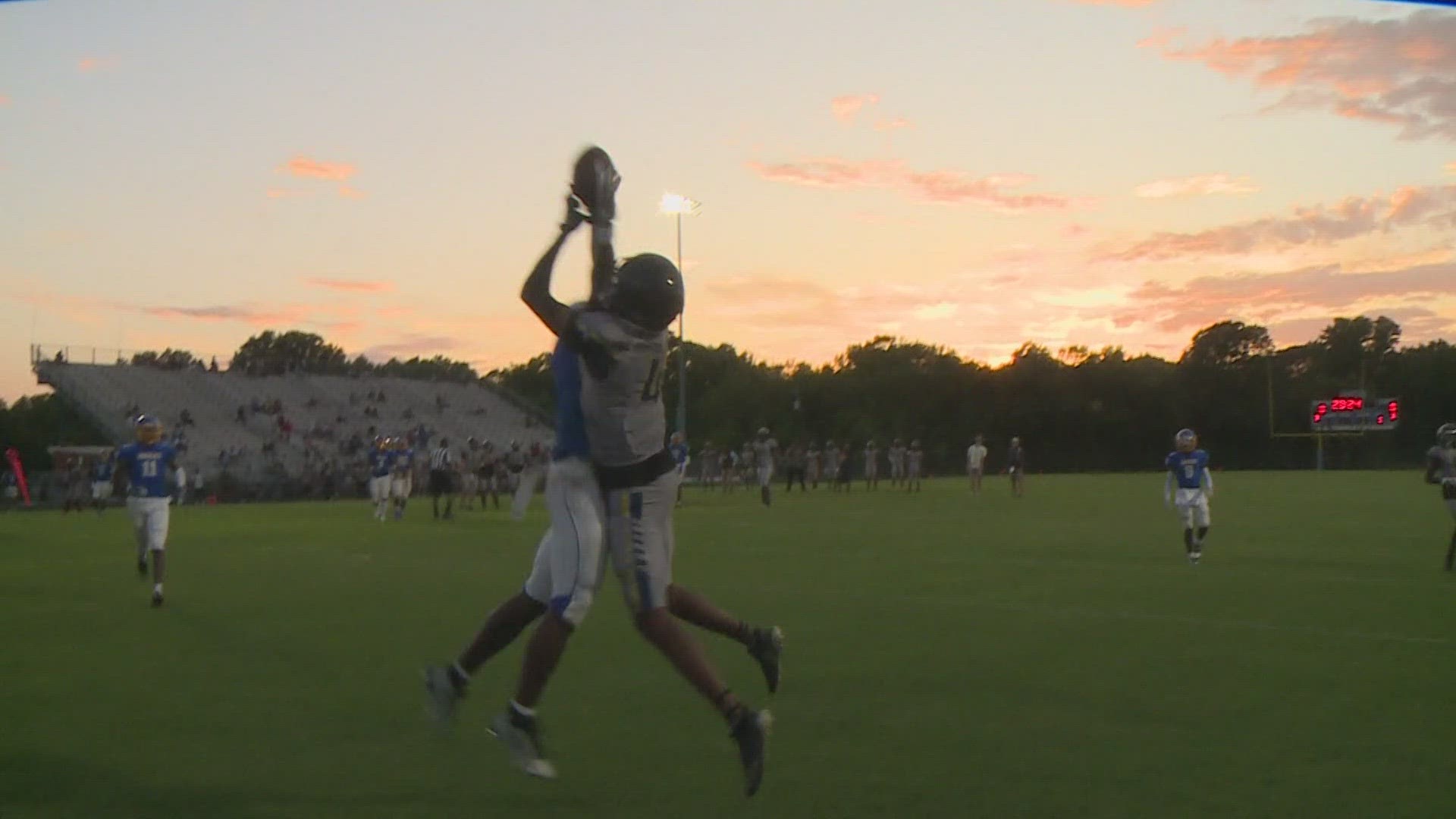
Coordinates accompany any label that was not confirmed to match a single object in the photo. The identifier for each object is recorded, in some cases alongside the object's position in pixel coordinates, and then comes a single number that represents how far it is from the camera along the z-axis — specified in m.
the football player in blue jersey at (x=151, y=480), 13.57
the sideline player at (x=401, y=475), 32.94
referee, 32.22
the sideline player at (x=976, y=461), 46.47
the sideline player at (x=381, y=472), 32.14
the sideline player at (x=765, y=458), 38.55
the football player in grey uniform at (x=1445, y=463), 17.45
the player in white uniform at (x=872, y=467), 54.41
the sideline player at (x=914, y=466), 50.66
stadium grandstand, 53.94
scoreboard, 78.25
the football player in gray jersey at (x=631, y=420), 5.93
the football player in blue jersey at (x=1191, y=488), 17.83
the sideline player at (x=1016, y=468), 43.47
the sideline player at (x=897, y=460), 53.81
